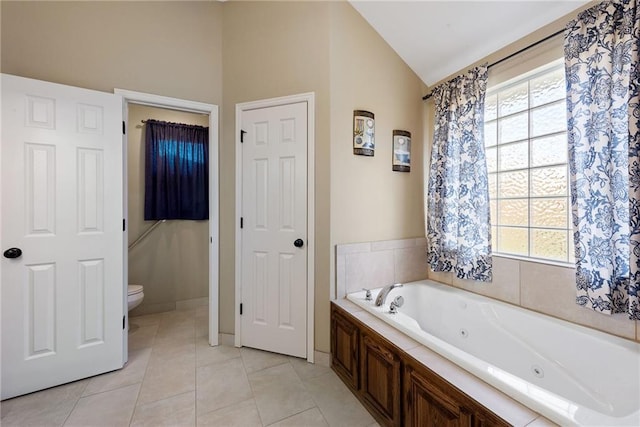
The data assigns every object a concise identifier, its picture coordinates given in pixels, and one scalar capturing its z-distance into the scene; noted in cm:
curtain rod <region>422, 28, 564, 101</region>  167
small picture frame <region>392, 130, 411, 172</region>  243
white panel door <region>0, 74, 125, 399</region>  173
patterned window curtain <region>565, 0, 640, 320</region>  132
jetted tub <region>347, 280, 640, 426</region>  99
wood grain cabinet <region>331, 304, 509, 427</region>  108
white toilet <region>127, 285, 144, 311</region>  261
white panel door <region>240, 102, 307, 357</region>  221
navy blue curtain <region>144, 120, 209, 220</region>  316
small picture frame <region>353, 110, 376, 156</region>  221
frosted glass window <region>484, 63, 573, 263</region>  177
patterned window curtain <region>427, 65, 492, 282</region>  208
